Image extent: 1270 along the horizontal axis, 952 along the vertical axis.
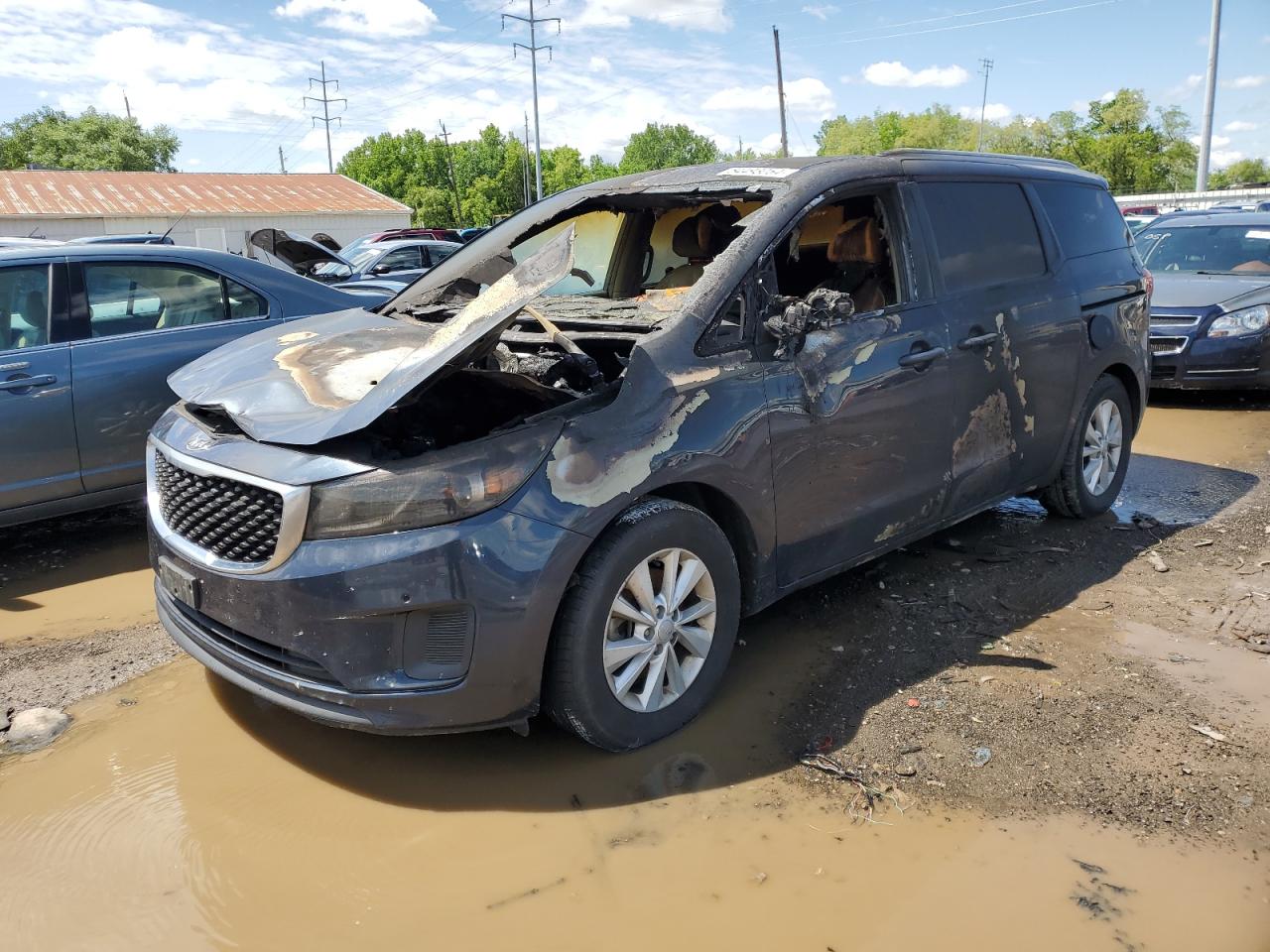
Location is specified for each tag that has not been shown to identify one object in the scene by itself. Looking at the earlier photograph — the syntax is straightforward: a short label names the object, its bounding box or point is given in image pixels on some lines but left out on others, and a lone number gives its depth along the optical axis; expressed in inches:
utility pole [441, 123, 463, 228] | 2954.2
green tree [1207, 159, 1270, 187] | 4055.1
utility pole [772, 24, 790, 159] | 1792.8
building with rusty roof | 1450.5
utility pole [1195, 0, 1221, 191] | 1084.5
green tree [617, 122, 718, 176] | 4269.2
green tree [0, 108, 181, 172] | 2699.3
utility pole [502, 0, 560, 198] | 1913.1
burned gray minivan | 107.1
